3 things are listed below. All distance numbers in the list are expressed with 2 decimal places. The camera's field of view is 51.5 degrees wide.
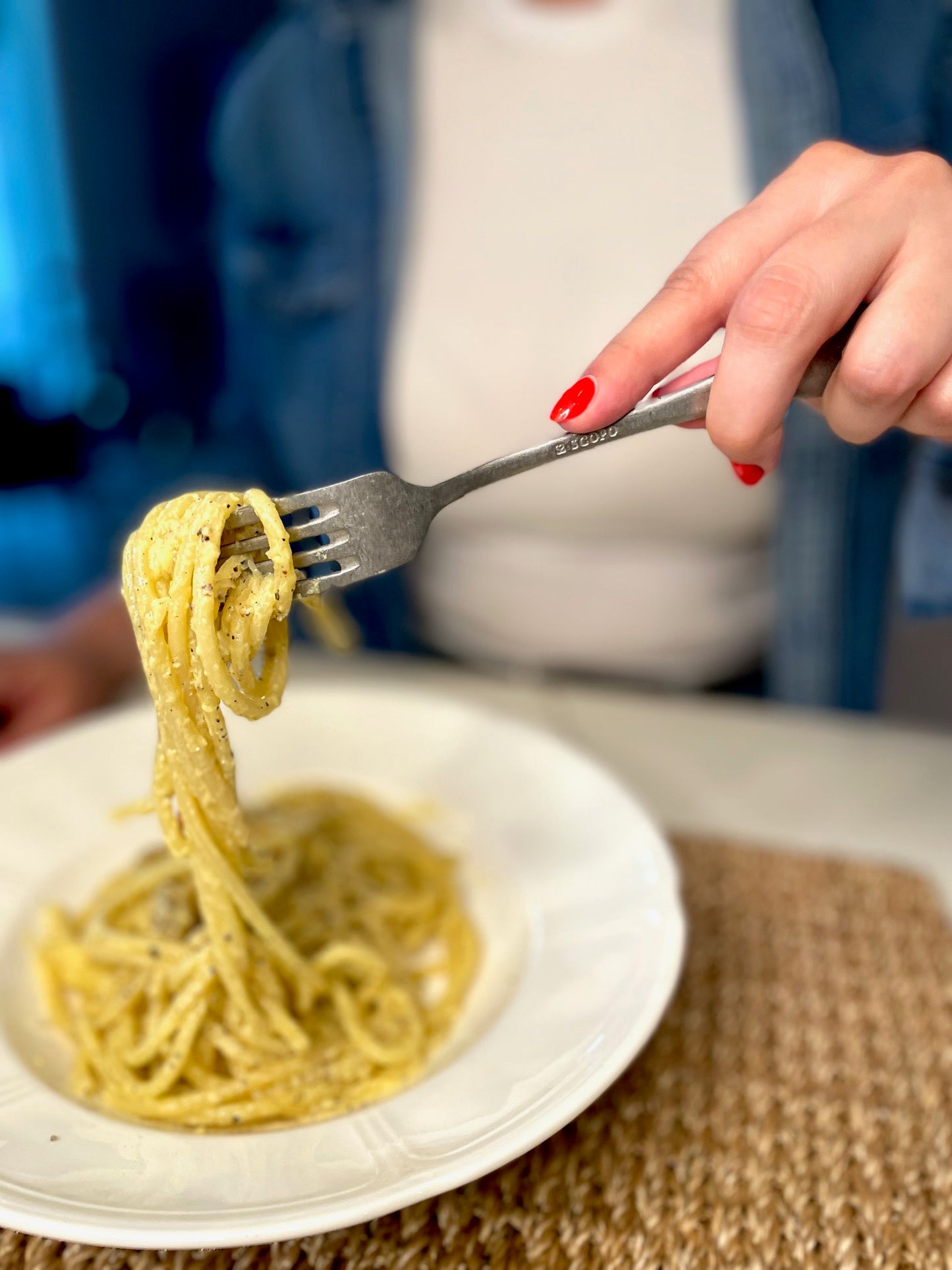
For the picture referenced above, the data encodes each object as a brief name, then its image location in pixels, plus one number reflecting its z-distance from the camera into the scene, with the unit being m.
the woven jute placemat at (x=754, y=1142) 0.25
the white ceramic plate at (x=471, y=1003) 0.22
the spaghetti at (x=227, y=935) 0.27
